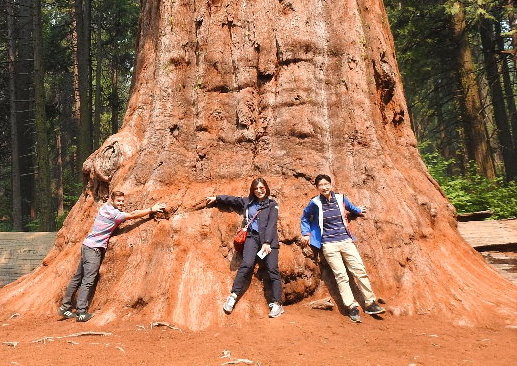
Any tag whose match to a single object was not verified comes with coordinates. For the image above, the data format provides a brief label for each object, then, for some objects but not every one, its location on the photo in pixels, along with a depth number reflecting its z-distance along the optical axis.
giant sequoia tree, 5.12
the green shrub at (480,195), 10.48
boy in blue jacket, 4.94
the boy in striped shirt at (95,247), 5.37
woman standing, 4.85
